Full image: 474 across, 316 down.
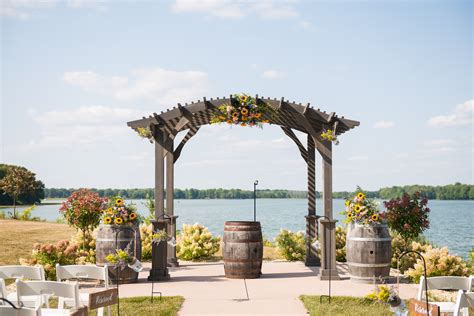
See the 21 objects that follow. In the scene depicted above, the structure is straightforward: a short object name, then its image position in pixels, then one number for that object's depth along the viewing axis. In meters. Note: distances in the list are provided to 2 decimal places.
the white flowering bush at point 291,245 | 13.45
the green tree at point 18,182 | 33.69
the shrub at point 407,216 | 11.76
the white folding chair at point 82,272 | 5.79
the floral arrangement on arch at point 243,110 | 10.66
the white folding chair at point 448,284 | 5.31
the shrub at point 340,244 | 13.04
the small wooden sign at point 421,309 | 4.07
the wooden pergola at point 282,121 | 10.55
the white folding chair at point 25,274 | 5.89
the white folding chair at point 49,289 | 4.69
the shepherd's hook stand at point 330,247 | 10.18
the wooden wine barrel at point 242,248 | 10.49
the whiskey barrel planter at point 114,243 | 10.12
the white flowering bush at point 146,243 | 13.41
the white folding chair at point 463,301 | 4.62
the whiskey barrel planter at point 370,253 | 10.07
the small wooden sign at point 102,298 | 4.66
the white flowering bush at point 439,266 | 10.15
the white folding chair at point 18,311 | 3.78
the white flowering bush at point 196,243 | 13.91
